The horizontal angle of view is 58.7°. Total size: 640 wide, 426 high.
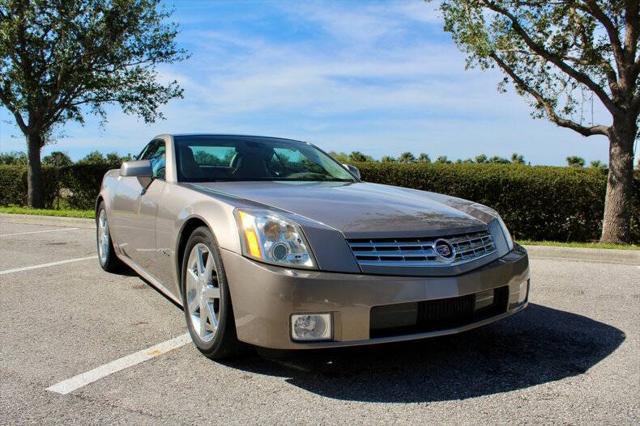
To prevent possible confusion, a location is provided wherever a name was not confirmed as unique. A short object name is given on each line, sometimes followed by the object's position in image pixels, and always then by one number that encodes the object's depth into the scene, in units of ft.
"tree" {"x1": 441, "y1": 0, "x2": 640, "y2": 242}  29.91
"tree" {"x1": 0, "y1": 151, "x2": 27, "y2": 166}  93.50
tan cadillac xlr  9.21
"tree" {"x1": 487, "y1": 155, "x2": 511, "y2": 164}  78.32
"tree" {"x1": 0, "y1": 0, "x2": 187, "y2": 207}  47.26
